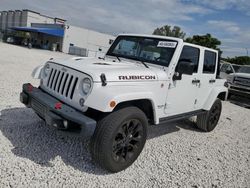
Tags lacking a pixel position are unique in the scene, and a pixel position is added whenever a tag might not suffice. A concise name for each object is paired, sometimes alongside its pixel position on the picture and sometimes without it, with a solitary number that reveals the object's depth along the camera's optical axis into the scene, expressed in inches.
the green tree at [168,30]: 1936.3
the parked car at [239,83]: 357.6
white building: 1364.8
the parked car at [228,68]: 419.8
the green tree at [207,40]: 1114.6
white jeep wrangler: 94.2
